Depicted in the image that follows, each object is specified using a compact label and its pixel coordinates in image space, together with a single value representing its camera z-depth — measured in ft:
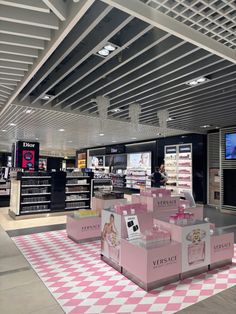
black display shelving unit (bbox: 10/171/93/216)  26.55
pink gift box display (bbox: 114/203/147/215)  14.57
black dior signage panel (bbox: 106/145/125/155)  52.31
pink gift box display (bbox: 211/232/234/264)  13.87
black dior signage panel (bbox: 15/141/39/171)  42.48
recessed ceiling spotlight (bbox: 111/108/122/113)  23.04
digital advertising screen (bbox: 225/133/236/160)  30.22
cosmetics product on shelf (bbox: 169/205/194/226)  13.02
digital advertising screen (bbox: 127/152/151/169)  46.44
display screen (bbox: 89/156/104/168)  59.98
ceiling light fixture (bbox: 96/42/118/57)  11.19
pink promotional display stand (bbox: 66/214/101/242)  18.48
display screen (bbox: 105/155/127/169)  52.48
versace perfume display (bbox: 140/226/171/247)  12.10
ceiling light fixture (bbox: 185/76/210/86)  15.26
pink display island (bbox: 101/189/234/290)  11.62
